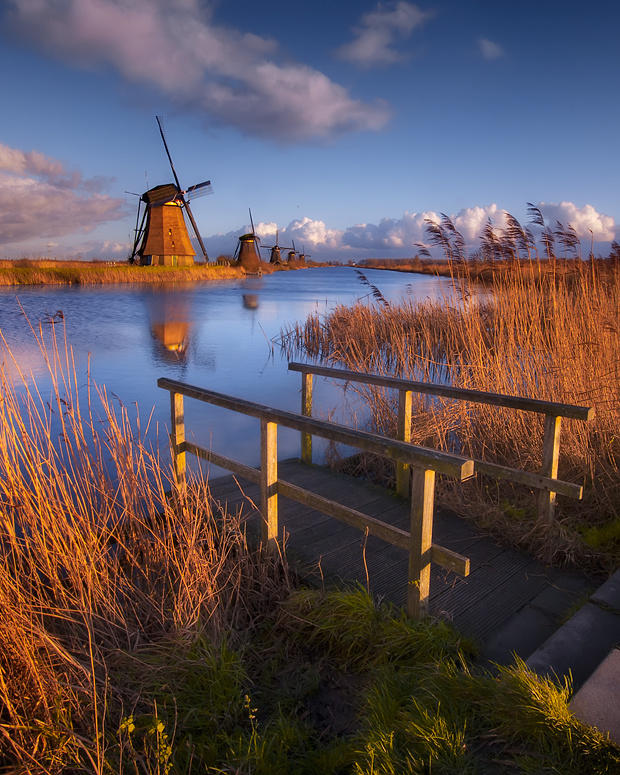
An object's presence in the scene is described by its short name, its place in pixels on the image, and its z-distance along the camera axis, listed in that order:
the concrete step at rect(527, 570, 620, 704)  2.04
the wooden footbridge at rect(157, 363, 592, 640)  2.47
